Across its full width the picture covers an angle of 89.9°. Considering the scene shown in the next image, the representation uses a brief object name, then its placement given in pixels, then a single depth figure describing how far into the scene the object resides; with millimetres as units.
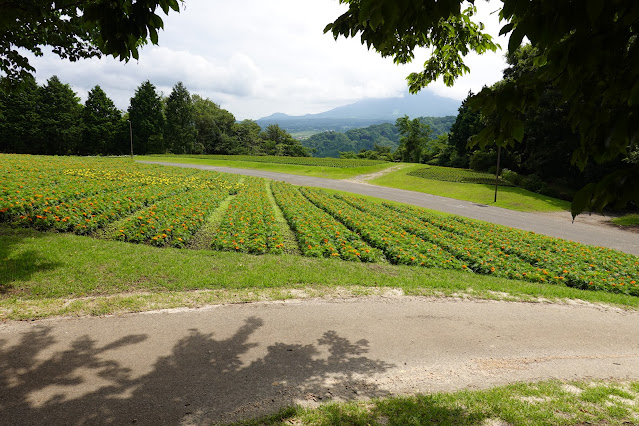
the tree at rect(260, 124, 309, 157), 112156
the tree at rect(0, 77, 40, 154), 59438
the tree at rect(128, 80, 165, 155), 72438
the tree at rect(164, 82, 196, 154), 77875
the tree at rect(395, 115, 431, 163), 83394
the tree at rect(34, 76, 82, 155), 63219
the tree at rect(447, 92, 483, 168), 58856
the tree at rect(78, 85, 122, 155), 67625
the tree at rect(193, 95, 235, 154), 92750
